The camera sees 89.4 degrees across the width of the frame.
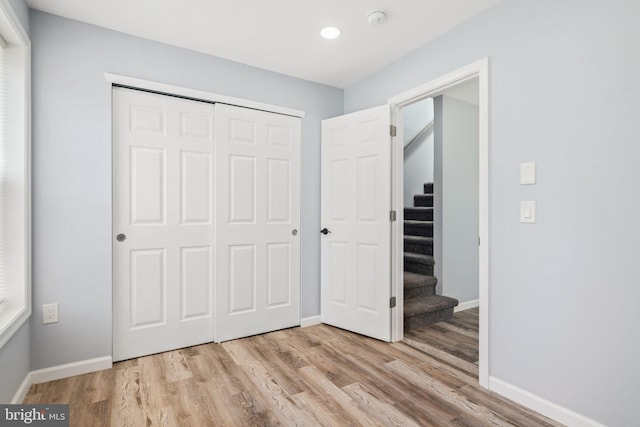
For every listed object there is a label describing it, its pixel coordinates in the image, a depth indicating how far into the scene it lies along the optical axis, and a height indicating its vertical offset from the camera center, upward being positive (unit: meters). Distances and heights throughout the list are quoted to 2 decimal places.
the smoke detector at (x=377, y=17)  2.13 +1.31
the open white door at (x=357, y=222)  2.80 -0.09
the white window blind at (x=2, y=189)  1.87 +0.13
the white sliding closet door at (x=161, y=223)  2.40 -0.08
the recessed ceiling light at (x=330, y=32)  2.34 +1.33
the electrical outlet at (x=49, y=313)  2.10 -0.67
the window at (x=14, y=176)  1.88 +0.21
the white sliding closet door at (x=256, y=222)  2.78 -0.09
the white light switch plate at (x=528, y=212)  1.84 +0.01
